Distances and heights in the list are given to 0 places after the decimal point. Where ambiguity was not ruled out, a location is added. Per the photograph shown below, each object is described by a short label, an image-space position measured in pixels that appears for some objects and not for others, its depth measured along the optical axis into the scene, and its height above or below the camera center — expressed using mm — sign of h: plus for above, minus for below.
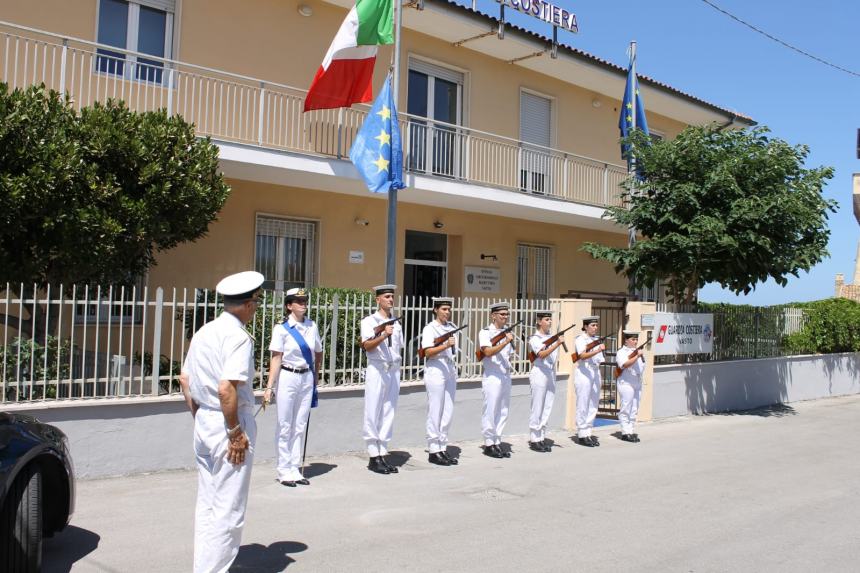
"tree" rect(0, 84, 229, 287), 7395 +1243
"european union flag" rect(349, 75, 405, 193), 10688 +2352
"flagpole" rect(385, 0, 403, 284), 10461 +1467
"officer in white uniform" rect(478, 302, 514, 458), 8680 -757
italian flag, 10617 +3615
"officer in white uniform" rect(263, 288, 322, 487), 7008 -681
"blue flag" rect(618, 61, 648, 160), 14758 +4229
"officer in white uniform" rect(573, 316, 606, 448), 9648 -793
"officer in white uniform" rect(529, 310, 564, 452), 9141 -789
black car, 4145 -1072
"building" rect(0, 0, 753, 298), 10977 +3093
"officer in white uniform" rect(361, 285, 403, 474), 7602 -690
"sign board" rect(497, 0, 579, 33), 14172 +5852
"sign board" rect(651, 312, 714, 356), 12602 -224
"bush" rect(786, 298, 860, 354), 16734 -131
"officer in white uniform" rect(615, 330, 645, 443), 10195 -872
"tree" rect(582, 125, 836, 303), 12070 +1799
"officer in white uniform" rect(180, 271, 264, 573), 4191 -691
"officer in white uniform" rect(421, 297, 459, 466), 8141 -730
